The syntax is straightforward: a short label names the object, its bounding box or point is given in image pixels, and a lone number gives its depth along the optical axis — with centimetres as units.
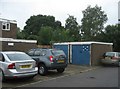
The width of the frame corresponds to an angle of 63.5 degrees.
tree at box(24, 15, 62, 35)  2857
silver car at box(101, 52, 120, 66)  945
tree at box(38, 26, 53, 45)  1819
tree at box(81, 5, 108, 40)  2277
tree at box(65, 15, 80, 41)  2213
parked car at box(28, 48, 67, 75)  611
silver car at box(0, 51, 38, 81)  475
